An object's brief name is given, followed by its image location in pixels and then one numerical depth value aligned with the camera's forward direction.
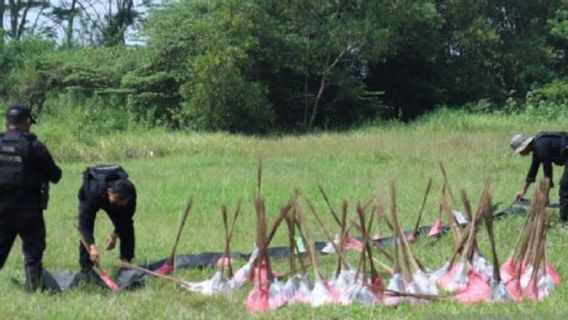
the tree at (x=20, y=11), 41.06
